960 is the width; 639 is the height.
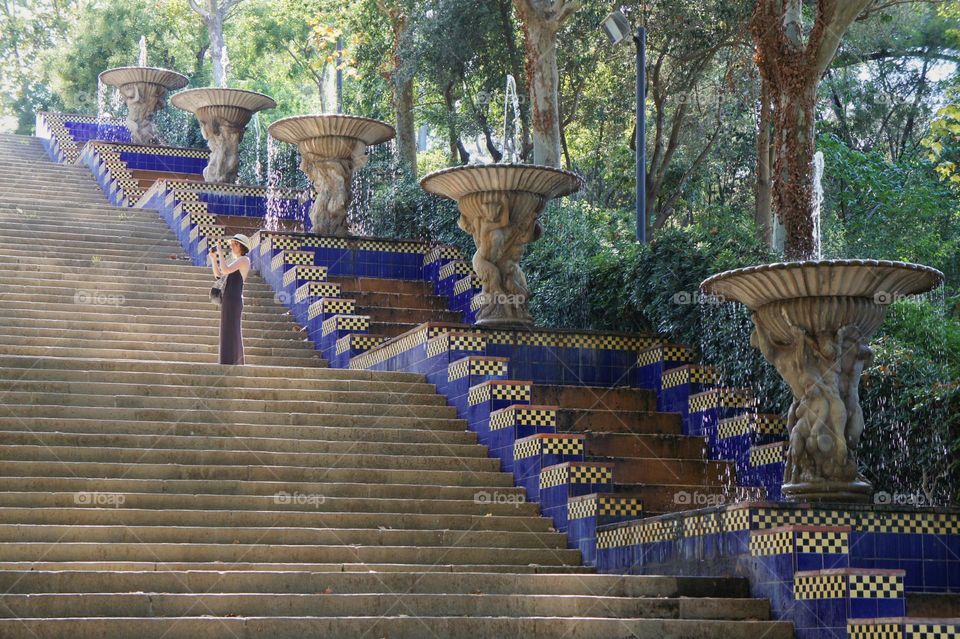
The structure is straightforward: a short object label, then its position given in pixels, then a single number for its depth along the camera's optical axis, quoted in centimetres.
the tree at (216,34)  3531
